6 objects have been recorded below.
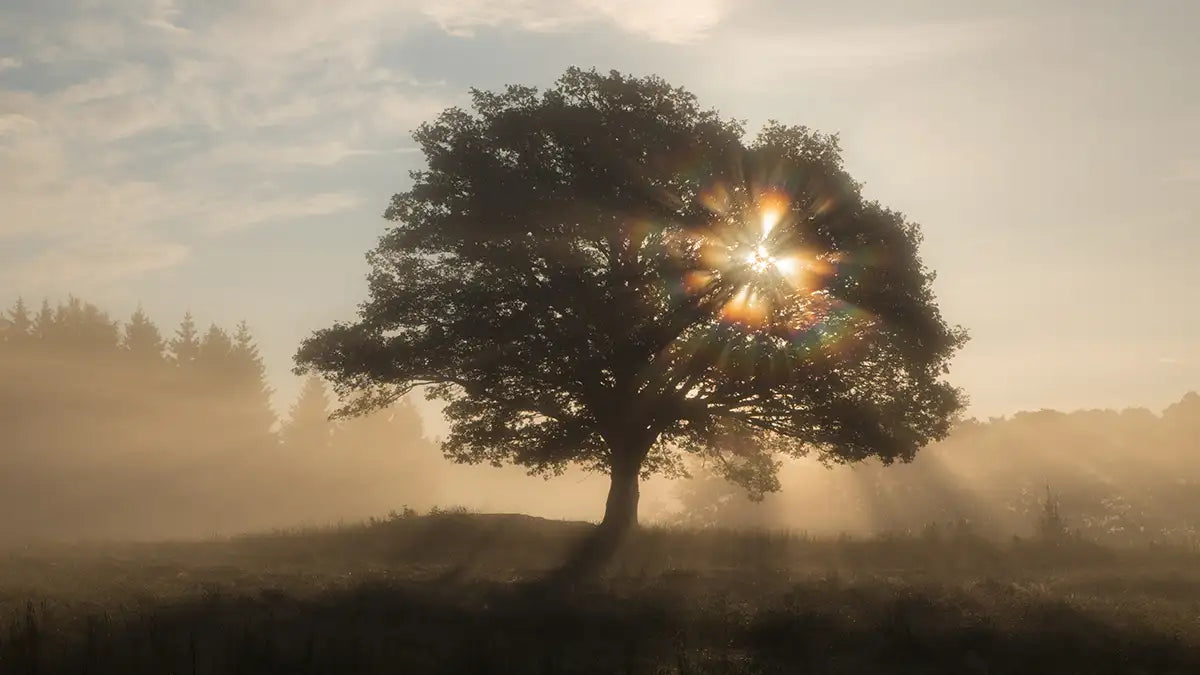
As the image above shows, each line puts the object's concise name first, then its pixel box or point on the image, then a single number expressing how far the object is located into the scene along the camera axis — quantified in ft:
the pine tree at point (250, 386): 346.13
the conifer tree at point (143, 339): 331.57
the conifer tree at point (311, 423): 409.49
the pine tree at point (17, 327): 316.19
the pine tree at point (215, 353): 339.77
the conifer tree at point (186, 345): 347.75
